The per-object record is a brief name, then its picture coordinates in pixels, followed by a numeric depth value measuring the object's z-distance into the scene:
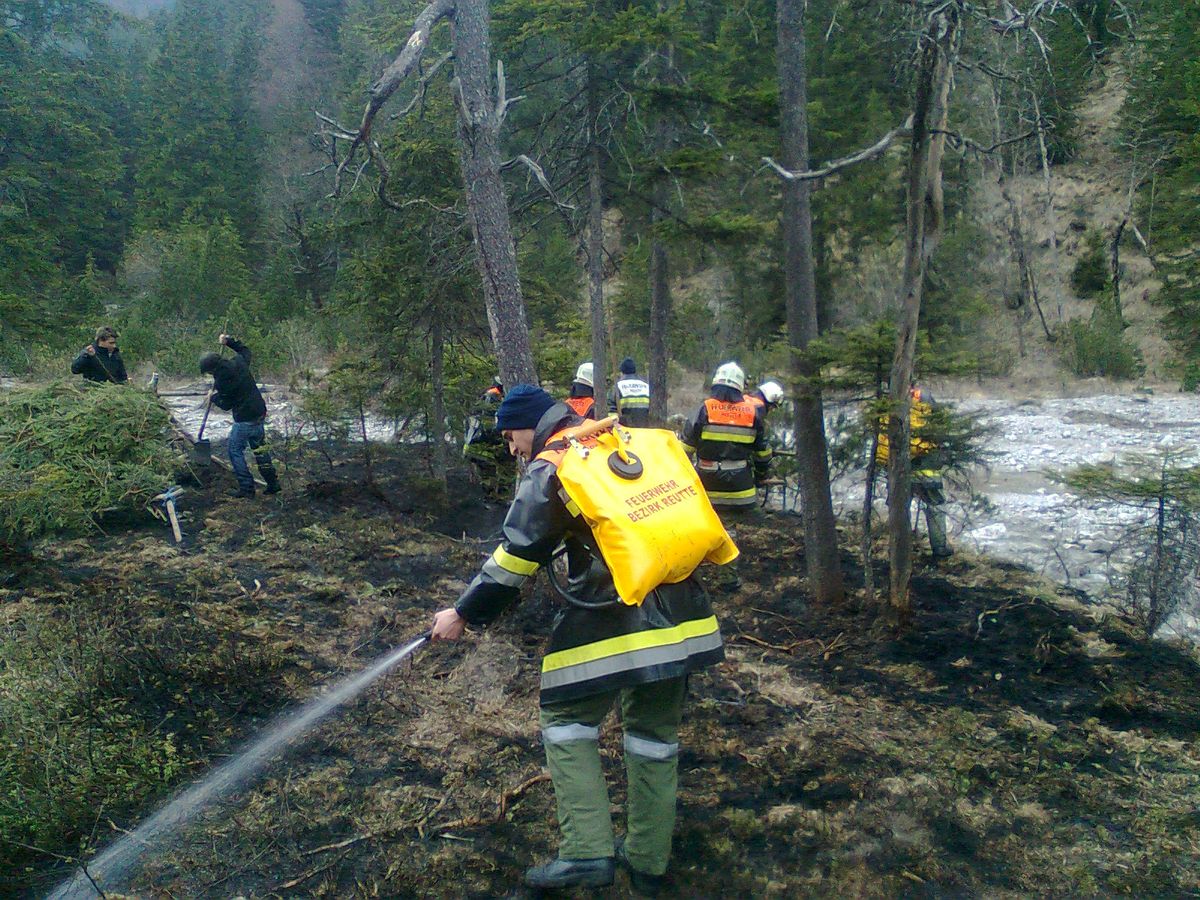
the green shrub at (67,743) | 3.79
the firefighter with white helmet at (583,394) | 8.81
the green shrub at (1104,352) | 20.91
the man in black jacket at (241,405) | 9.54
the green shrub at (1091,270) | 29.23
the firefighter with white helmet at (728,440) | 7.92
